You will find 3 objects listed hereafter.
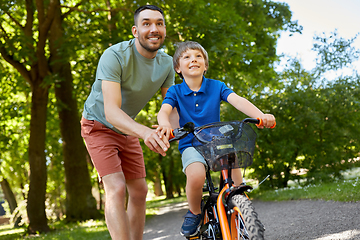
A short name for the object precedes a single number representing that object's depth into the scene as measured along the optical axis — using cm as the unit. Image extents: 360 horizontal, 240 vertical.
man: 312
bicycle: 251
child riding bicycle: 294
